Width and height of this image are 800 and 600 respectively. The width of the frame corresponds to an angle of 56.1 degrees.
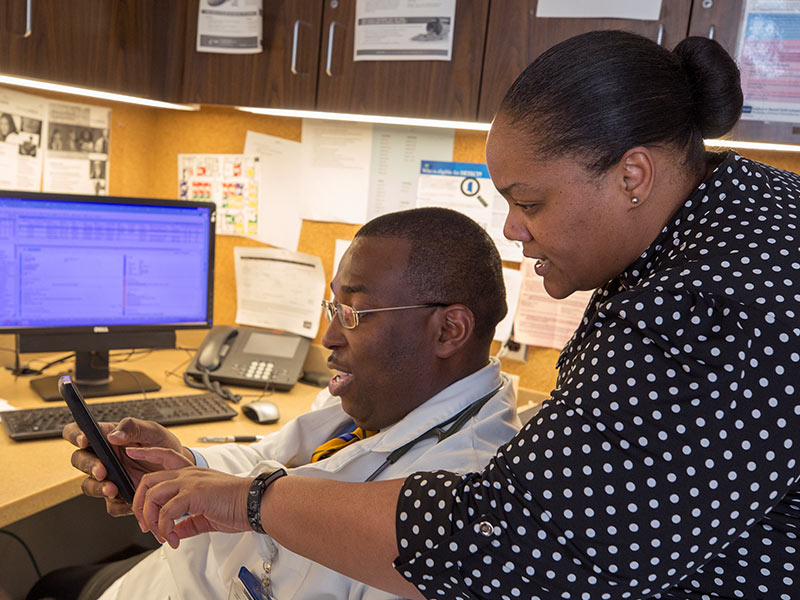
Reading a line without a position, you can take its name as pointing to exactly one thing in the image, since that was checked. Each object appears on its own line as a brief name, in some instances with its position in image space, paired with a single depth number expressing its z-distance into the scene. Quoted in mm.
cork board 2084
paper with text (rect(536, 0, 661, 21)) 1411
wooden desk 1154
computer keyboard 1393
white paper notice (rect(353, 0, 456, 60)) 1575
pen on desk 1485
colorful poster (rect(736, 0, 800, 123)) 1338
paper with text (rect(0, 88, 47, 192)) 1810
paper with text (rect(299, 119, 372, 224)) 1985
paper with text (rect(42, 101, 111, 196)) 1924
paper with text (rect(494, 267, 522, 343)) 1846
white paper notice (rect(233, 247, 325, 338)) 2096
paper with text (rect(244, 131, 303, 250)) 2084
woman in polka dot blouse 659
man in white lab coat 1099
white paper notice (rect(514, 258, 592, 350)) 1783
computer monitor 1649
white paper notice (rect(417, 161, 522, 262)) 1849
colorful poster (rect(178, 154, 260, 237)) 2139
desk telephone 1902
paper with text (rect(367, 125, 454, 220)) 1904
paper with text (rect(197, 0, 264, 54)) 1781
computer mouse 1628
